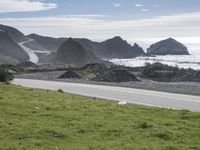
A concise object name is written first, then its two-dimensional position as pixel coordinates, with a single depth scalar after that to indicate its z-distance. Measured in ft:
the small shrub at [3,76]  236.36
